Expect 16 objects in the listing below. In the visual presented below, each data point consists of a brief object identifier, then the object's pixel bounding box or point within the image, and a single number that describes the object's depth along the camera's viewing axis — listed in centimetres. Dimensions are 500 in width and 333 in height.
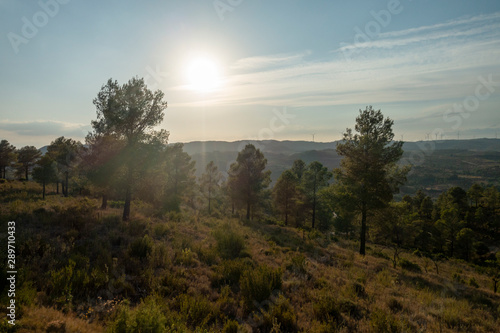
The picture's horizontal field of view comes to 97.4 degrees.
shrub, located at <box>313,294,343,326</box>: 630
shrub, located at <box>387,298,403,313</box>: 732
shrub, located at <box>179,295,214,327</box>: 566
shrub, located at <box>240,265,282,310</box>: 692
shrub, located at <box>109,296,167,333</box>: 426
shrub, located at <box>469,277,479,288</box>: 1216
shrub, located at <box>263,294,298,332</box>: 583
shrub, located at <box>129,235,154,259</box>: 945
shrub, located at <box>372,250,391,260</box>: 1886
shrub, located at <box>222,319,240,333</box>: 543
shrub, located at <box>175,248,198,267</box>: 948
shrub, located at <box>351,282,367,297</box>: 811
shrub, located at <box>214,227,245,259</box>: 1161
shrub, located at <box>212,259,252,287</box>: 827
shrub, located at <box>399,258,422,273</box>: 1434
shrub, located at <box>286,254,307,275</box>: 1016
